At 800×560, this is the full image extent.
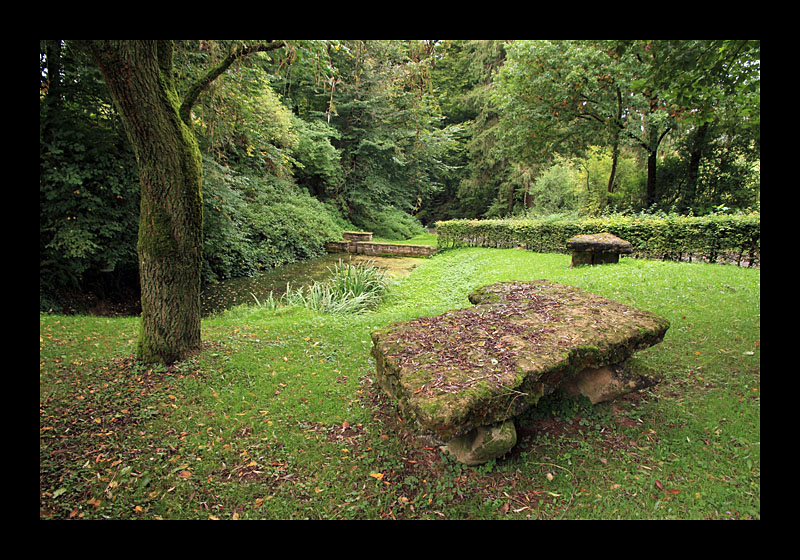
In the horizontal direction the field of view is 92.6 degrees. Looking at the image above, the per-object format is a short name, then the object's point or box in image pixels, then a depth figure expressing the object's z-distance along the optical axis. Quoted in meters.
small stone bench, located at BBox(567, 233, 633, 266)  8.52
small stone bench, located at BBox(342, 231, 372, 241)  17.98
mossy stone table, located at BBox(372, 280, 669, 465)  2.41
